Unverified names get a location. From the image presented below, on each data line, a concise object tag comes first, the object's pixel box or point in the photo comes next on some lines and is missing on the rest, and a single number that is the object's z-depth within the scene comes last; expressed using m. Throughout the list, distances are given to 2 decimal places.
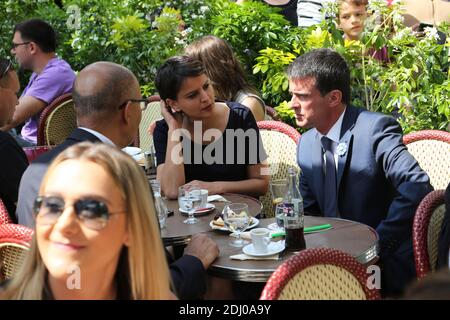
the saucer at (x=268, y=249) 3.14
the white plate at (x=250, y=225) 3.56
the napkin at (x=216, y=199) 4.20
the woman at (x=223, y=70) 5.65
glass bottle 3.25
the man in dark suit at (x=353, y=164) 3.72
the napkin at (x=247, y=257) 3.14
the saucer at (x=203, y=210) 3.89
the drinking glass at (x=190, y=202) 3.84
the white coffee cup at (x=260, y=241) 3.18
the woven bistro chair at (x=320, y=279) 2.19
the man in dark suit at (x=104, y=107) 3.55
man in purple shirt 6.87
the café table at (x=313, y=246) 3.03
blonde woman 2.12
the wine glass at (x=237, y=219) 3.49
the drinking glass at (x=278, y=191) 3.61
